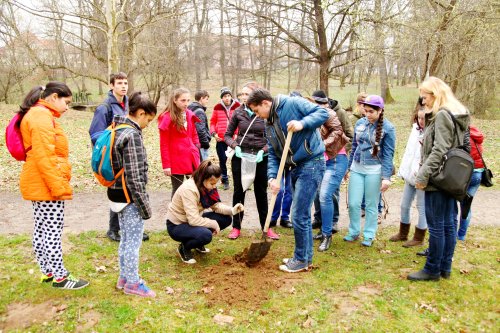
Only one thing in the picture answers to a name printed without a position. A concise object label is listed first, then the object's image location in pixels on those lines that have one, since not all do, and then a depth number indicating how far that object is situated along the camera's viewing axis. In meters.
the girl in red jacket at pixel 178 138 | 5.14
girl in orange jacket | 3.37
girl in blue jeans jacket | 4.85
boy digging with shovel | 3.98
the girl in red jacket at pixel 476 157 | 4.59
